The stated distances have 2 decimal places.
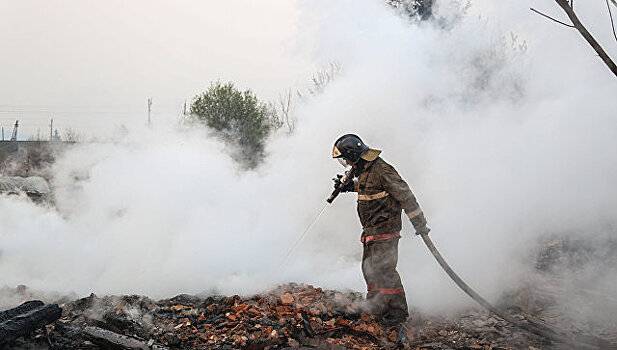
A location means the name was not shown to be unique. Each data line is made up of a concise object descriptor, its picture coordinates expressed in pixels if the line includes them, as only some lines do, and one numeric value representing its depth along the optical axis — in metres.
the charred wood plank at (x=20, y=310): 3.89
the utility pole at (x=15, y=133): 26.63
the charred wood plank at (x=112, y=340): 3.71
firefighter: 4.64
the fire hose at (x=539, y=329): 4.05
